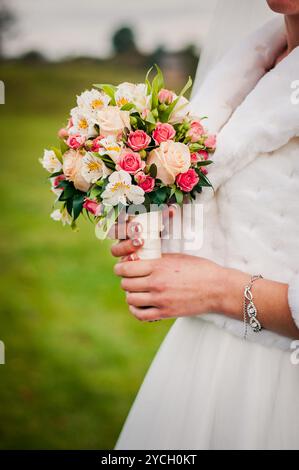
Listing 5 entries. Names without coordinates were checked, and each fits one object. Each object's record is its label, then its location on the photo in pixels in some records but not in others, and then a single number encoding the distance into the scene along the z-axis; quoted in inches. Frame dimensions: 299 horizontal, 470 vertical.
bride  57.1
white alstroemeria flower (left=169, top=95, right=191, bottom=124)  58.7
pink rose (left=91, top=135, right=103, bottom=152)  57.7
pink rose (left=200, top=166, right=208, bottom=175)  61.2
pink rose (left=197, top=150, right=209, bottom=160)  59.9
